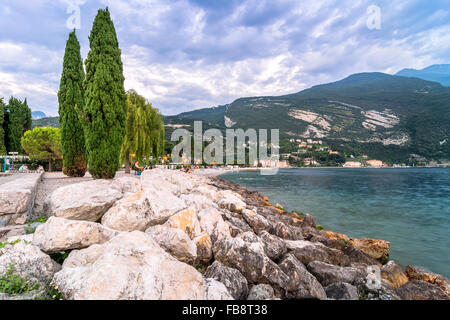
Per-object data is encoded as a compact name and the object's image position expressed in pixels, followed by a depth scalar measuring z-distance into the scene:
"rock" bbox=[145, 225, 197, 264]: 4.09
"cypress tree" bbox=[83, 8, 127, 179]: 12.33
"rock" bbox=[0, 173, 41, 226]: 4.74
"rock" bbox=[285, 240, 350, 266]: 5.48
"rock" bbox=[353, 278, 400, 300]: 3.88
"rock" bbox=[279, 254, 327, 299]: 3.91
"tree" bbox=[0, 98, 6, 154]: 31.63
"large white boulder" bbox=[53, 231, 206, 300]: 2.45
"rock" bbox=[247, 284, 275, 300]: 3.40
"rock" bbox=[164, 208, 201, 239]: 4.86
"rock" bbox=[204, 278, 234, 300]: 2.87
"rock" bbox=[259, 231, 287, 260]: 5.19
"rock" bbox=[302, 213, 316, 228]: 10.84
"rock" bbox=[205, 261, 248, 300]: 3.56
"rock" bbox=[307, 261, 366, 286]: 4.58
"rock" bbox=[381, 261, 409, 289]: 5.61
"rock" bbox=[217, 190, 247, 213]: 8.33
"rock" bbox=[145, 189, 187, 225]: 4.95
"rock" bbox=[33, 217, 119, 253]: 3.46
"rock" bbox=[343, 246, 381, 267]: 6.56
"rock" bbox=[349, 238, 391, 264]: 8.03
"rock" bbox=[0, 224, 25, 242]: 4.21
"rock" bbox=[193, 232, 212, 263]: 4.55
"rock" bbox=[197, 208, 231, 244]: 5.45
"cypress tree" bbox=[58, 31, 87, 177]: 13.95
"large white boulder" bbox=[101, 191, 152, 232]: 4.54
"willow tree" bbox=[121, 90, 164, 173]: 20.50
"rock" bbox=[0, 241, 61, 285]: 2.95
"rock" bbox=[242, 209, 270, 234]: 7.15
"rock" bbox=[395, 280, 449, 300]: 4.51
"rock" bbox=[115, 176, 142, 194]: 6.18
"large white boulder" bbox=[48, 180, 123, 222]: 4.45
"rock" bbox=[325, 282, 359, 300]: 3.88
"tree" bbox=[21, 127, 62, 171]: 26.43
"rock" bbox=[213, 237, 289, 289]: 4.01
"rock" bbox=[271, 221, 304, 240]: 6.96
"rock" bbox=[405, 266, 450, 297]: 5.59
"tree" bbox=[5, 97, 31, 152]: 34.91
